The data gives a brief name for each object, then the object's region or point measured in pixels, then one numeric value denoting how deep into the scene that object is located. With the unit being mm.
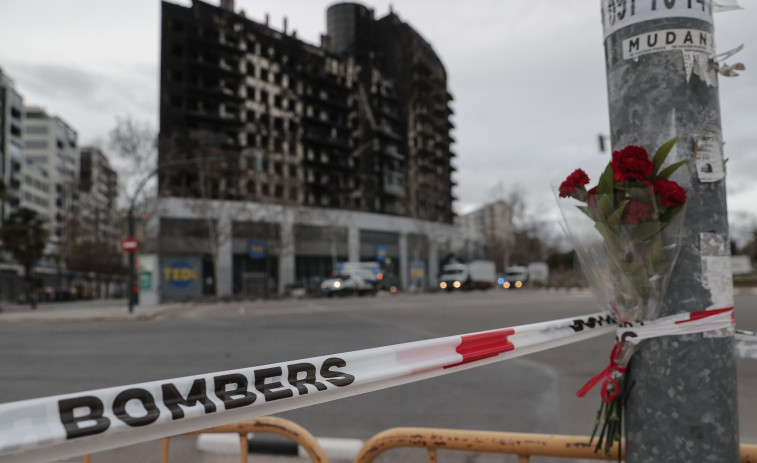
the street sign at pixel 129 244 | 22688
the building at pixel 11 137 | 68875
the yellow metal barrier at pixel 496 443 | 2146
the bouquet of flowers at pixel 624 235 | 1818
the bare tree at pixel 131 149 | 33875
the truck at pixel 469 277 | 47188
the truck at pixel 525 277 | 54688
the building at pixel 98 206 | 39438
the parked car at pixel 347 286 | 38562
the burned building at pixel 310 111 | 51719
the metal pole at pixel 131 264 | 23750
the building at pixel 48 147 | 92750
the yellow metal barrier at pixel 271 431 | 2270
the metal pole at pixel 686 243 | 1770
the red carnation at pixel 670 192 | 1779
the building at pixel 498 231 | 75188
